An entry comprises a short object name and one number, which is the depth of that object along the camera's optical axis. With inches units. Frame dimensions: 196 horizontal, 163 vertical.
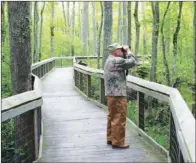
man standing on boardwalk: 225.8
